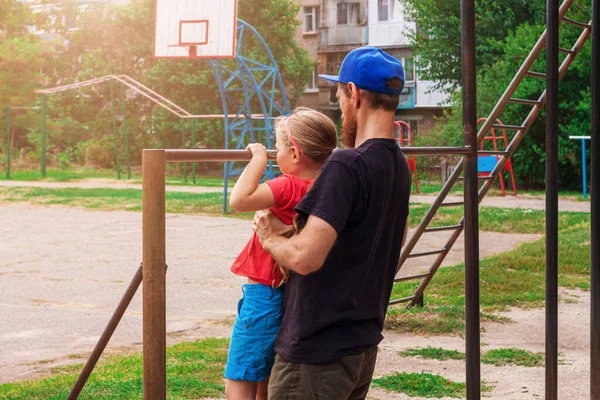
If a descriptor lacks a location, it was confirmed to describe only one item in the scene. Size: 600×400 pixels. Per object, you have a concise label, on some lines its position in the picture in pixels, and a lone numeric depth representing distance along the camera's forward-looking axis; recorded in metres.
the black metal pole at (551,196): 3.14
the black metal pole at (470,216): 3.04
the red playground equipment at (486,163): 17.78
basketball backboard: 16.83
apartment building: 39.72
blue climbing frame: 14.20
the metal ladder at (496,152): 5.36
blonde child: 2.33
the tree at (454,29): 23.91
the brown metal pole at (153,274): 2.03
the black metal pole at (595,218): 3.33
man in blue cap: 2.11
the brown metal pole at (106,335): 2.67
